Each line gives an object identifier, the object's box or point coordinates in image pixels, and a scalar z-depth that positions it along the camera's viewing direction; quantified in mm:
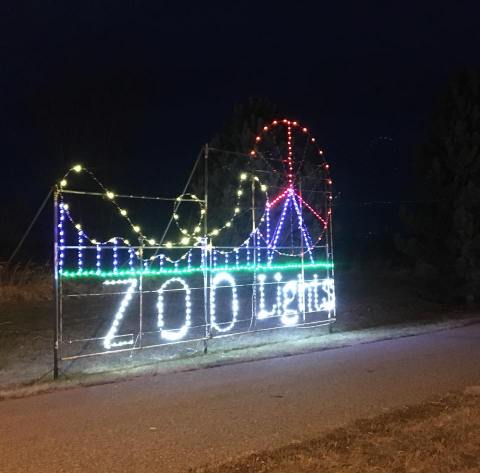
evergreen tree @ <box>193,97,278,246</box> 16844
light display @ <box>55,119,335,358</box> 11031
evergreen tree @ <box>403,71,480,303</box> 18547
